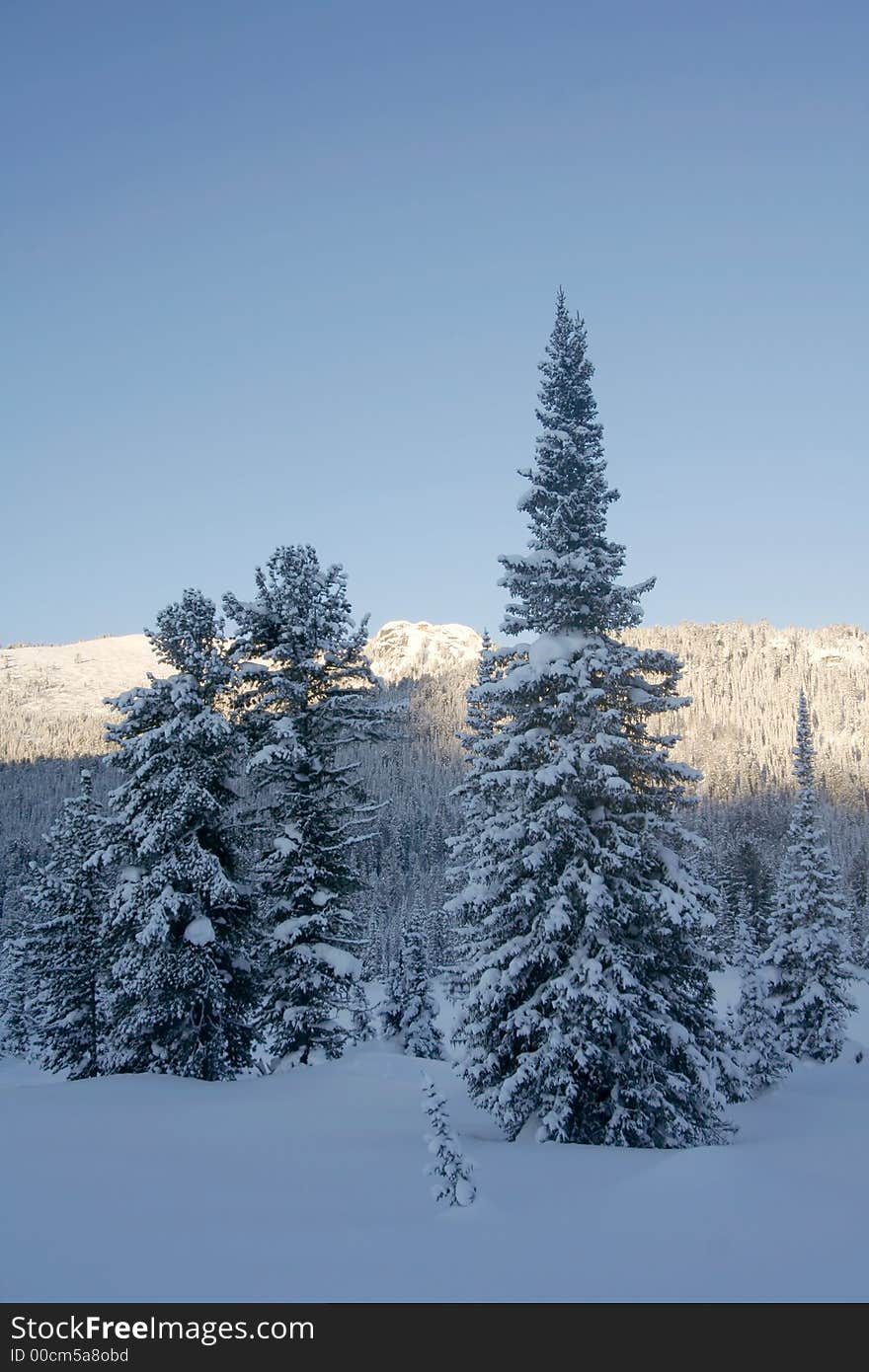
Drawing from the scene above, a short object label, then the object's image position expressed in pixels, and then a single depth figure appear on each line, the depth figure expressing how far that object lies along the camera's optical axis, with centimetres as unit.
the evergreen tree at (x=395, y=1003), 3959
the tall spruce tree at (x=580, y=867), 1267
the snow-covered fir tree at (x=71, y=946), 2719
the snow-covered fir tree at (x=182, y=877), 1789
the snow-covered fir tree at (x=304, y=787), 1769
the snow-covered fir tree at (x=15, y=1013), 5150
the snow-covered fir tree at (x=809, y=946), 3262
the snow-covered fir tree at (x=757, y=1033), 2723
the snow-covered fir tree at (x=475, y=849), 1434
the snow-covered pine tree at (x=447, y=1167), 794
